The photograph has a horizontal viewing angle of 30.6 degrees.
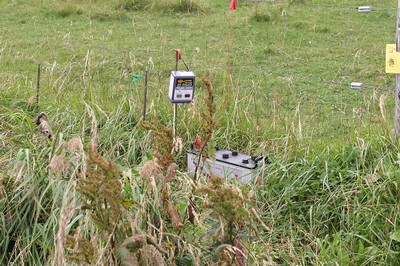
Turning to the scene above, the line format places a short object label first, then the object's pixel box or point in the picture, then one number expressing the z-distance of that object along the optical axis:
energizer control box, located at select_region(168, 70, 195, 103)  4.08
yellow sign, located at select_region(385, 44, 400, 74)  4.06
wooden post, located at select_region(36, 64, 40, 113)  5.01
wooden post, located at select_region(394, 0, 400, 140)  4.06
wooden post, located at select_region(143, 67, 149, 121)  4.58
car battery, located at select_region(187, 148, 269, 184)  4.01
